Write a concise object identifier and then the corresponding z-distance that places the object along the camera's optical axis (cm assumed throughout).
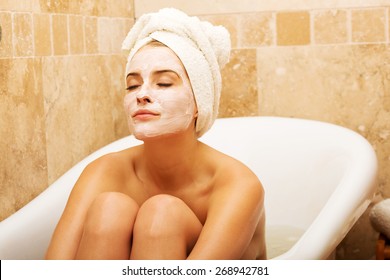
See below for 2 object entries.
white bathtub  204
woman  186
